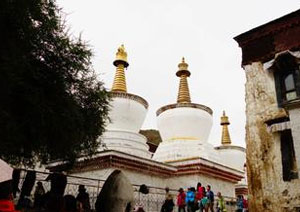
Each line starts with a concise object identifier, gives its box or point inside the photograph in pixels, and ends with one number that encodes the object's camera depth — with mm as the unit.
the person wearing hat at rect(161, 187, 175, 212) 13109
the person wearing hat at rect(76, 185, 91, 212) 10534
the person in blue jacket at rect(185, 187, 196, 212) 13114
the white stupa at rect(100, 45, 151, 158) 18438
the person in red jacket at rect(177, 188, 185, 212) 13250
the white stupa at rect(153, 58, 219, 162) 19598
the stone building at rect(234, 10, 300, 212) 12055
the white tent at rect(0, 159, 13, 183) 4074
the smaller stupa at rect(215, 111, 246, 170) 27375
